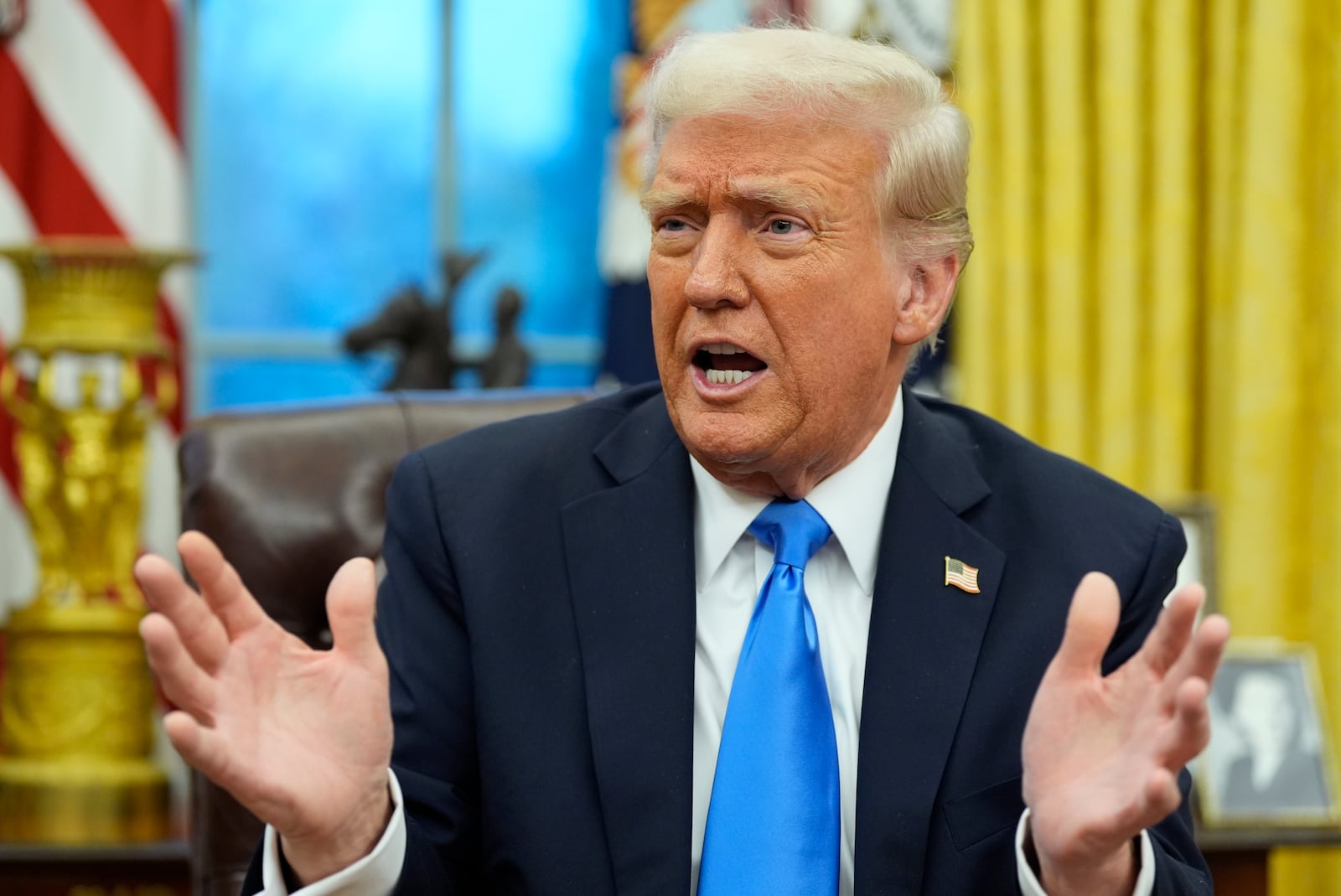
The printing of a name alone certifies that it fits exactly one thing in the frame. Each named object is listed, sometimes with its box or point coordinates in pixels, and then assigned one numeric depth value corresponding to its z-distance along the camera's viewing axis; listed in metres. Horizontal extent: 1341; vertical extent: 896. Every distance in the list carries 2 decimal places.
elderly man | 1.59
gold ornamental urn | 2.63
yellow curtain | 3.30
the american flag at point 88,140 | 3.34
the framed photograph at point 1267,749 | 2.62
